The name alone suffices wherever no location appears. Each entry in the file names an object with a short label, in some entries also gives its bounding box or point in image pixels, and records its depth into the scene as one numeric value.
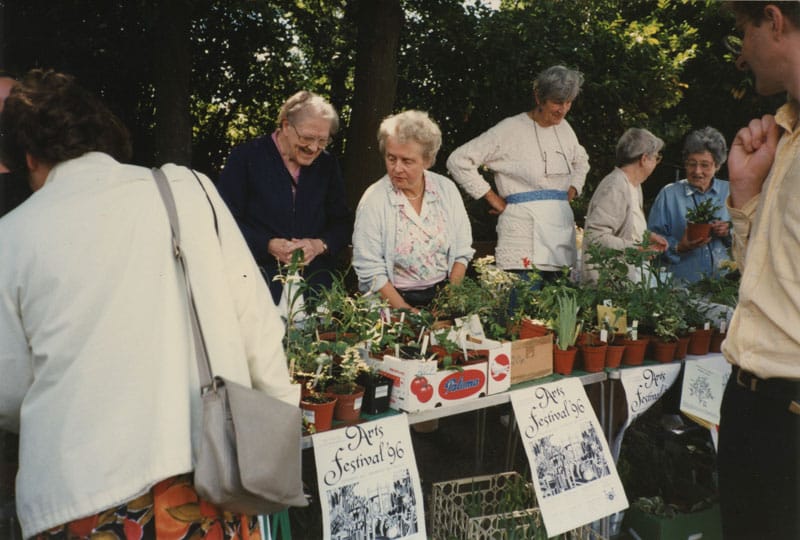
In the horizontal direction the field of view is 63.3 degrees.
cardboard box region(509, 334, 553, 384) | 2.37
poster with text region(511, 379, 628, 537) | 2.26
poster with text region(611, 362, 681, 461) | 2.56
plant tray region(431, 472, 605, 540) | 2.38
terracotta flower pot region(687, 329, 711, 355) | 2.80
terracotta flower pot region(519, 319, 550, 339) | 2.49
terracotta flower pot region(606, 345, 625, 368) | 2.60
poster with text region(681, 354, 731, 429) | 2.61
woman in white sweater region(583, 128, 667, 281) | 3.63
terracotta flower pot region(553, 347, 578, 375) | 2.49
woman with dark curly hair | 1.25
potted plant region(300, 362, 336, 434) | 1.88
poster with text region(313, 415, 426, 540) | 1.86
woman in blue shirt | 3.79
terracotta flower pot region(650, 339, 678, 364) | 2.69
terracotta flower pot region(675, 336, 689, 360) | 2.75
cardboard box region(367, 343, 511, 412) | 2.04
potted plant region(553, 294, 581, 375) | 2.50
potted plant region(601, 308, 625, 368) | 2.60
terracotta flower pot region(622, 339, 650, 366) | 2.64
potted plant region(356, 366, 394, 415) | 2.02
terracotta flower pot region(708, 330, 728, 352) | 2.88
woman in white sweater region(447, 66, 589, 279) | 3.47
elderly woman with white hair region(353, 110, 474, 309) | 2.86
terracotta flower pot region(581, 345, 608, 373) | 2.54
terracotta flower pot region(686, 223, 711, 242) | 3.60
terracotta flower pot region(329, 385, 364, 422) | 1.94
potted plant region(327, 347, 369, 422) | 1.95
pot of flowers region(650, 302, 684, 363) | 2.70
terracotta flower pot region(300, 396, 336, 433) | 1.87
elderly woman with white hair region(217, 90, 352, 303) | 2.85
